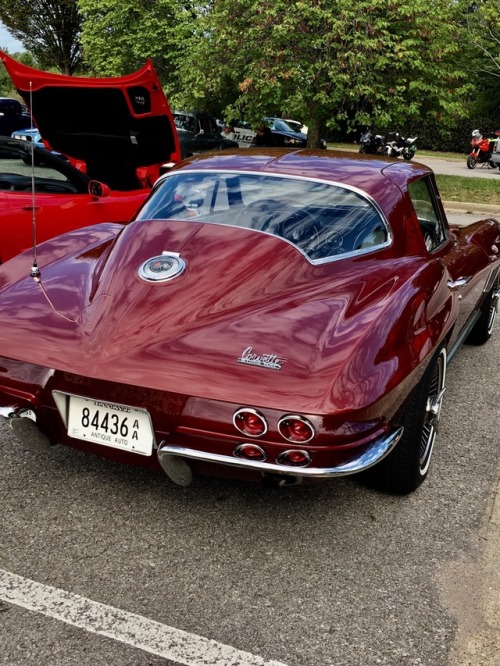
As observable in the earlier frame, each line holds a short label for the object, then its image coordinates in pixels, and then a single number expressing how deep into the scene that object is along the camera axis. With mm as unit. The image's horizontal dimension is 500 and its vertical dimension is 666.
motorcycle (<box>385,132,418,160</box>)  21719
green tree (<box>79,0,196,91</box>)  22453
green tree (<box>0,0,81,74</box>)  35875
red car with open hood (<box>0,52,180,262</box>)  5797
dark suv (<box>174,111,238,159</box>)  18688
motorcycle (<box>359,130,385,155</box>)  22422
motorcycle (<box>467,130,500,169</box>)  23328
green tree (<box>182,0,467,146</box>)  14836
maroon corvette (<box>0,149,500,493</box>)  2443
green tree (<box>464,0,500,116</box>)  27047
